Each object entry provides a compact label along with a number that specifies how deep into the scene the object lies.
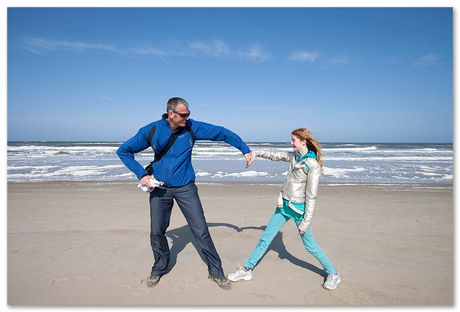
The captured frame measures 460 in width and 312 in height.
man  2.90
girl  2.78
